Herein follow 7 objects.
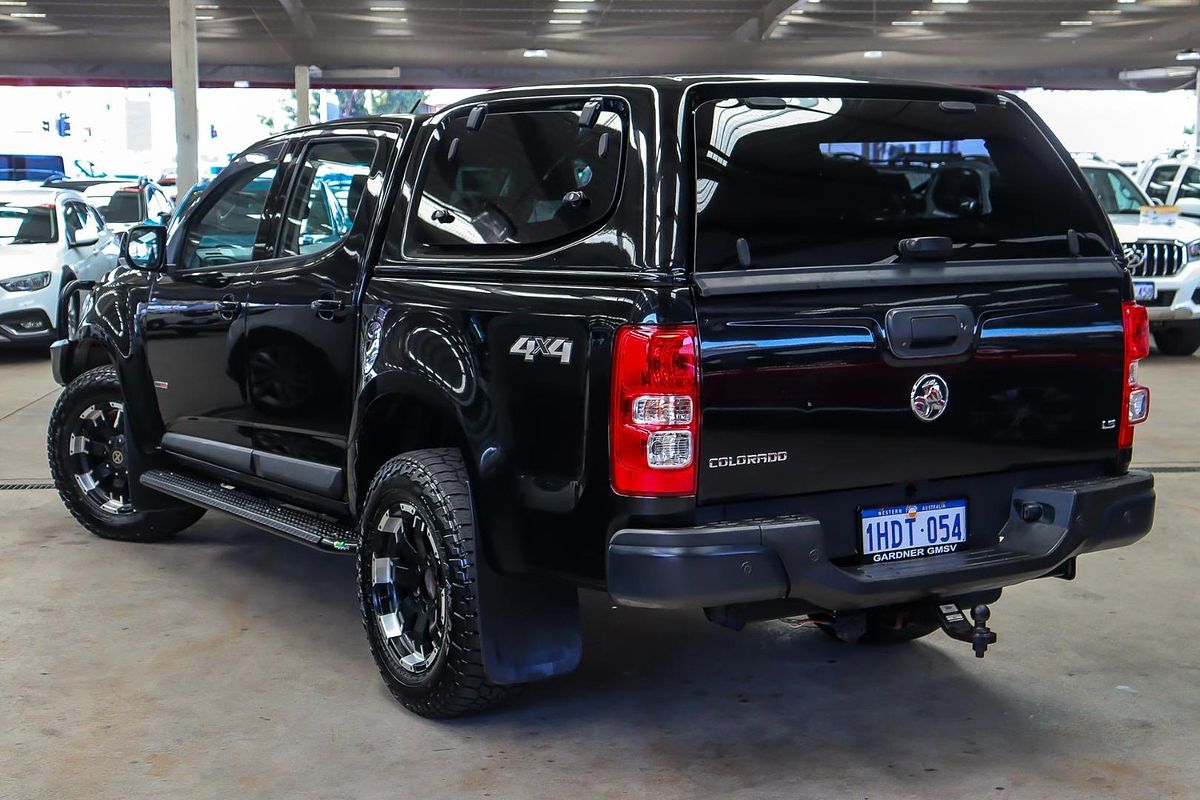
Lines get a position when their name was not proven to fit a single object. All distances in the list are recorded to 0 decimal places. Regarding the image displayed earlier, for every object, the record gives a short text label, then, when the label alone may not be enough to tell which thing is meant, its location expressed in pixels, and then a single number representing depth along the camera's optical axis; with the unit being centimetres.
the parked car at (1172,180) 1544
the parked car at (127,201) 1947
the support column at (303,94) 4206
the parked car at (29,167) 3534
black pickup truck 341
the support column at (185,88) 2016
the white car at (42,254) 1338
